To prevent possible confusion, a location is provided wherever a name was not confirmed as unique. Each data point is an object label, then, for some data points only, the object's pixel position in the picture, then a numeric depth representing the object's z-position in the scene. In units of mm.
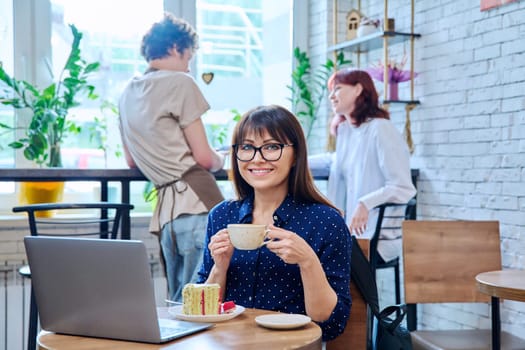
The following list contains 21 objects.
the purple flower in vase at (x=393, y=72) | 3922
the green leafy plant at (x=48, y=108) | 3688
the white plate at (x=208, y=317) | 1619
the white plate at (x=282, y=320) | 1544
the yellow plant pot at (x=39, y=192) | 3609
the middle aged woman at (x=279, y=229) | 1790
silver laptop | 1401
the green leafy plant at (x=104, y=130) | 4246
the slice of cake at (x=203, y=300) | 1655
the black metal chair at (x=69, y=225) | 2587
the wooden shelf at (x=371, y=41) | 3906
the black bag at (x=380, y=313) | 1930
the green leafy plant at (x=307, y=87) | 4598
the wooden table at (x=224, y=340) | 1427
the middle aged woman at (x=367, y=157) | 3289
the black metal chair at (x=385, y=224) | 3330
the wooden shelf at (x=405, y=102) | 3883
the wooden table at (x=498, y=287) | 2281
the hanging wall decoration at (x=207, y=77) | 4434
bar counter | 2988
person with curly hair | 2895
